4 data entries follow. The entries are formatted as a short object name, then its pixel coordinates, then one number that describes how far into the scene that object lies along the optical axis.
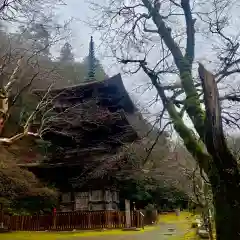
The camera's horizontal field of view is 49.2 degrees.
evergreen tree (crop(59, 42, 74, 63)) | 23.75
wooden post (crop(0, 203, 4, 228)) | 14.64
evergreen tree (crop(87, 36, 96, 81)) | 24.91
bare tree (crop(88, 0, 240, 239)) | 3.45
